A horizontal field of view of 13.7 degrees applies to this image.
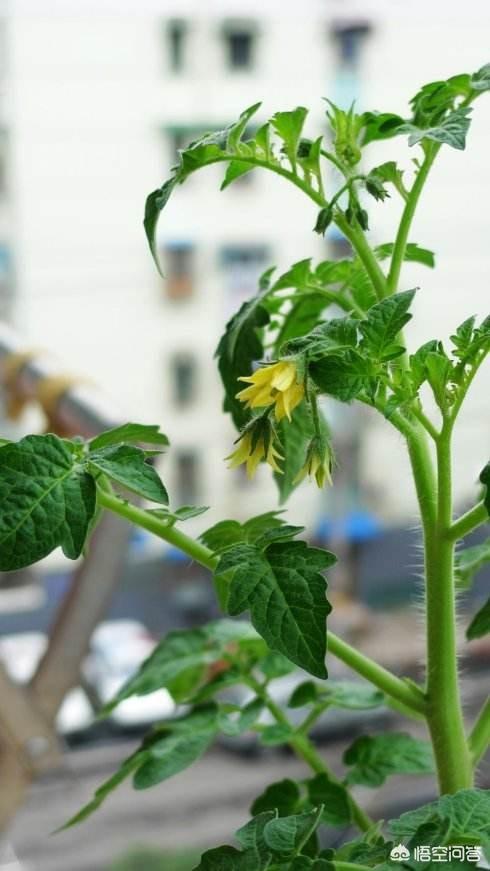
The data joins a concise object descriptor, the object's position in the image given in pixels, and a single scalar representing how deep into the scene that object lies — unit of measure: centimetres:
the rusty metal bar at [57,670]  95
